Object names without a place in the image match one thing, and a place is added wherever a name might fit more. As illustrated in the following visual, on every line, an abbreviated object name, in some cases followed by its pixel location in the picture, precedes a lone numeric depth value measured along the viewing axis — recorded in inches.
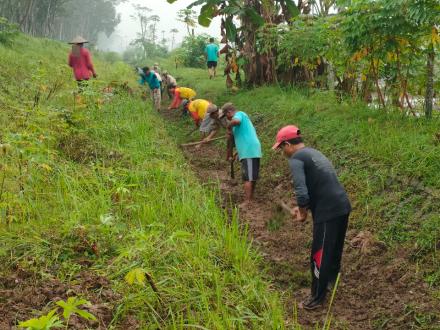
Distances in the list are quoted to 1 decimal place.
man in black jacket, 137.7
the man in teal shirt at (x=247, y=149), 228.7
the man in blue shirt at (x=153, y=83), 461.1
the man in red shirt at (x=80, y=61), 313.6
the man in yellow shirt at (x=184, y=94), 413.9
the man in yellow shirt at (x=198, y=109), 334.0
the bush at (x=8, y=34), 579.5
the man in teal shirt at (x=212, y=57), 596.4
